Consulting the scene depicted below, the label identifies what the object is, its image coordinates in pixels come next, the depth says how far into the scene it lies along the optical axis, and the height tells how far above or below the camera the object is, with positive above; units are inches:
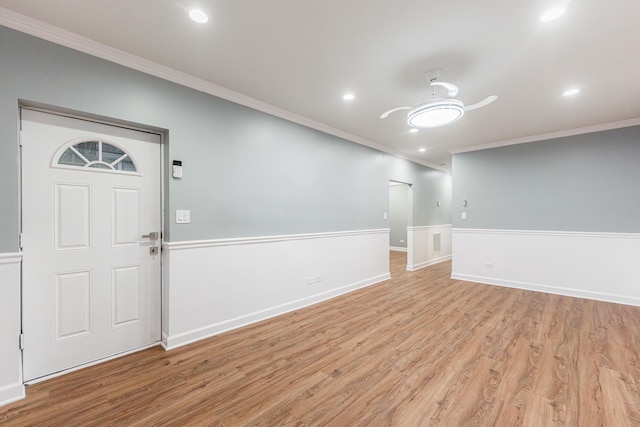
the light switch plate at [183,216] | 102.4 -2.1
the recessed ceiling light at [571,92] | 114.8 +53.9
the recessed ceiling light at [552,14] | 69.9 +54.0
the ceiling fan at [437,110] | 92.0 +37.2
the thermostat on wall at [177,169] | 101.4 +16.4
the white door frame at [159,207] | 77.5 +3.5
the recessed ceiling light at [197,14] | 70.9 +54.5
